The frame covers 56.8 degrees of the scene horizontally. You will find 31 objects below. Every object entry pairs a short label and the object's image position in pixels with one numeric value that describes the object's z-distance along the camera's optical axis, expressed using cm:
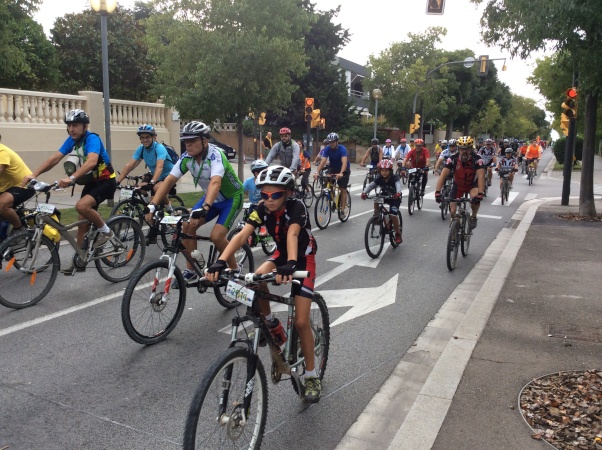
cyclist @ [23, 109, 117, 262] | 679
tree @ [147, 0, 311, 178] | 1625
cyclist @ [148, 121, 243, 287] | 570
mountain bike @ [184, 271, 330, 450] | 293
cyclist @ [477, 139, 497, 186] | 1738
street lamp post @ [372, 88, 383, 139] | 3375
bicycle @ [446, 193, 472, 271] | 864
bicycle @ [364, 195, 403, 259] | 934
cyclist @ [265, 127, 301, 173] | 1132
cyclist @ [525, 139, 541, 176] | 2609
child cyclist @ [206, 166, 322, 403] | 374
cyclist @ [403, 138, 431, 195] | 1563
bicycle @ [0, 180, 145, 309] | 609
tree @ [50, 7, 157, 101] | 2867
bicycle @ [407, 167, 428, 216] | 1492
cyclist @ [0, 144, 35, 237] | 678
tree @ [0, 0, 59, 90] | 1535
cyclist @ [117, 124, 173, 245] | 841
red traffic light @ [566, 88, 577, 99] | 1482
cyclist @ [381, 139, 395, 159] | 2308
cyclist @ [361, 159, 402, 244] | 962
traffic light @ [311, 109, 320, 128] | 2322
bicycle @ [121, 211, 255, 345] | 500
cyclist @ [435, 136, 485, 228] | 928
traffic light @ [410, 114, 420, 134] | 4248
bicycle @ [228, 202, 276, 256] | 816
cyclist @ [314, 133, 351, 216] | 1263
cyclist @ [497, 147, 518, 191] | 1889
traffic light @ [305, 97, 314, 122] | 2183
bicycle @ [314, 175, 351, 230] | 1230
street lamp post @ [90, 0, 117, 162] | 1244
